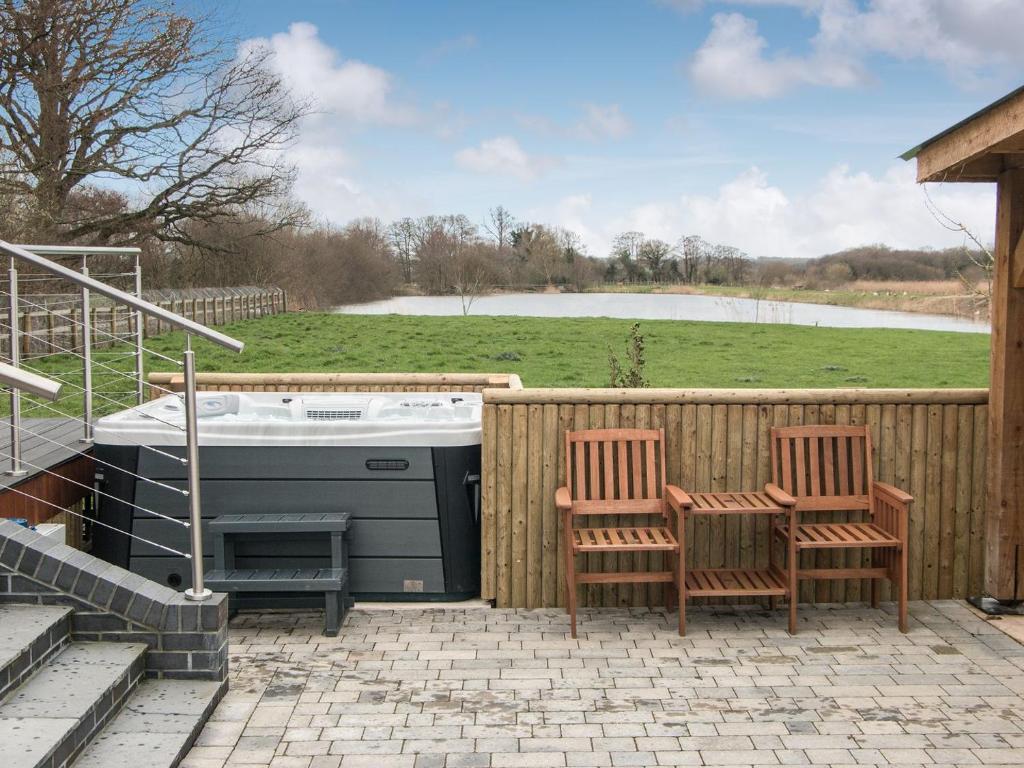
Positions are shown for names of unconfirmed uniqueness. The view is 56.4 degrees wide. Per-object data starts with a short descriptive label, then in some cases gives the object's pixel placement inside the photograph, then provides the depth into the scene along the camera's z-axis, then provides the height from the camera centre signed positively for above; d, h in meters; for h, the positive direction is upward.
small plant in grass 7.25 -0.53
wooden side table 4.37 -1.31
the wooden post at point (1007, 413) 4.51 -0.53
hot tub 4.68 -0.90
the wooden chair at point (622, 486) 4.55 -0.88
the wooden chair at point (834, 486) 4.56 -0.89
